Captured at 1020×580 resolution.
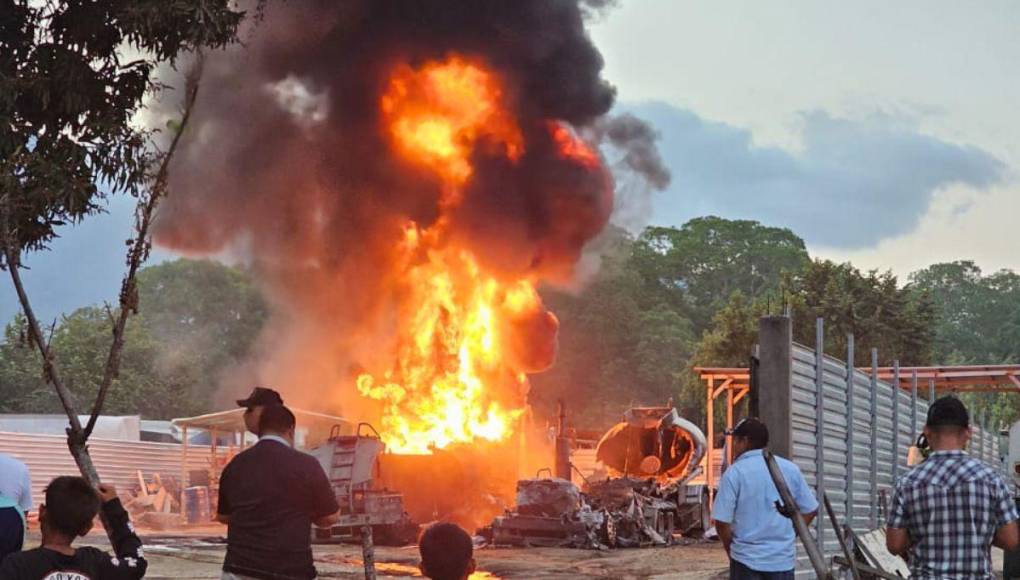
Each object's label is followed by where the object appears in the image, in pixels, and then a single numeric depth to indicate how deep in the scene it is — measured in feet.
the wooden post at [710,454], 97.46
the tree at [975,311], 297.53
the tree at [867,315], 159.22
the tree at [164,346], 192.75
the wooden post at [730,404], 95.09
